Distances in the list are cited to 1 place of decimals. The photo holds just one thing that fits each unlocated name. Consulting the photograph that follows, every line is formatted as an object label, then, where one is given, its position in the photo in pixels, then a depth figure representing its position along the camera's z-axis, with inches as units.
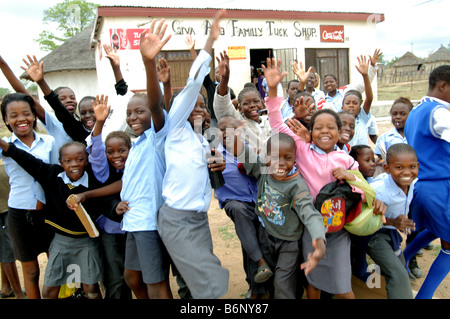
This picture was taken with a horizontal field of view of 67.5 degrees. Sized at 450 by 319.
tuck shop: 397.4
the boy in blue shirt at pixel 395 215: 89.2
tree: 1081.4
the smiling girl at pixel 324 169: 86.1
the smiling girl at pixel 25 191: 100.0
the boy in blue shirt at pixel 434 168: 96.3
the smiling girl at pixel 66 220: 96.9
